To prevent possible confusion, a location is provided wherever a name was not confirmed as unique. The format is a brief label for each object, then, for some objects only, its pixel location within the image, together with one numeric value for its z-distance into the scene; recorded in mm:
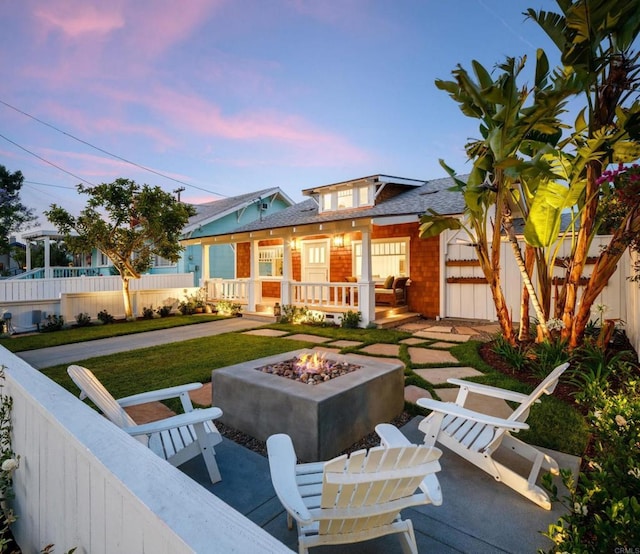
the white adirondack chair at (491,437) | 2539
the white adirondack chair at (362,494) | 1572
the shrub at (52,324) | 10463
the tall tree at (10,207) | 16219
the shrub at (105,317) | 11430
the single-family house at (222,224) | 17875
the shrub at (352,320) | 9602
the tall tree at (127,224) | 10578
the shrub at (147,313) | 12274
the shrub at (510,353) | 5412
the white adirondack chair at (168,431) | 2568
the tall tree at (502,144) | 4516
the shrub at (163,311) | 12734
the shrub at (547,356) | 4961
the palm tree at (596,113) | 4344
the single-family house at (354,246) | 9758
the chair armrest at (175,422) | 2481
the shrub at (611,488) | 1368
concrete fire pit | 3123
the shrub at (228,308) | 12680
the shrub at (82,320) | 11062
